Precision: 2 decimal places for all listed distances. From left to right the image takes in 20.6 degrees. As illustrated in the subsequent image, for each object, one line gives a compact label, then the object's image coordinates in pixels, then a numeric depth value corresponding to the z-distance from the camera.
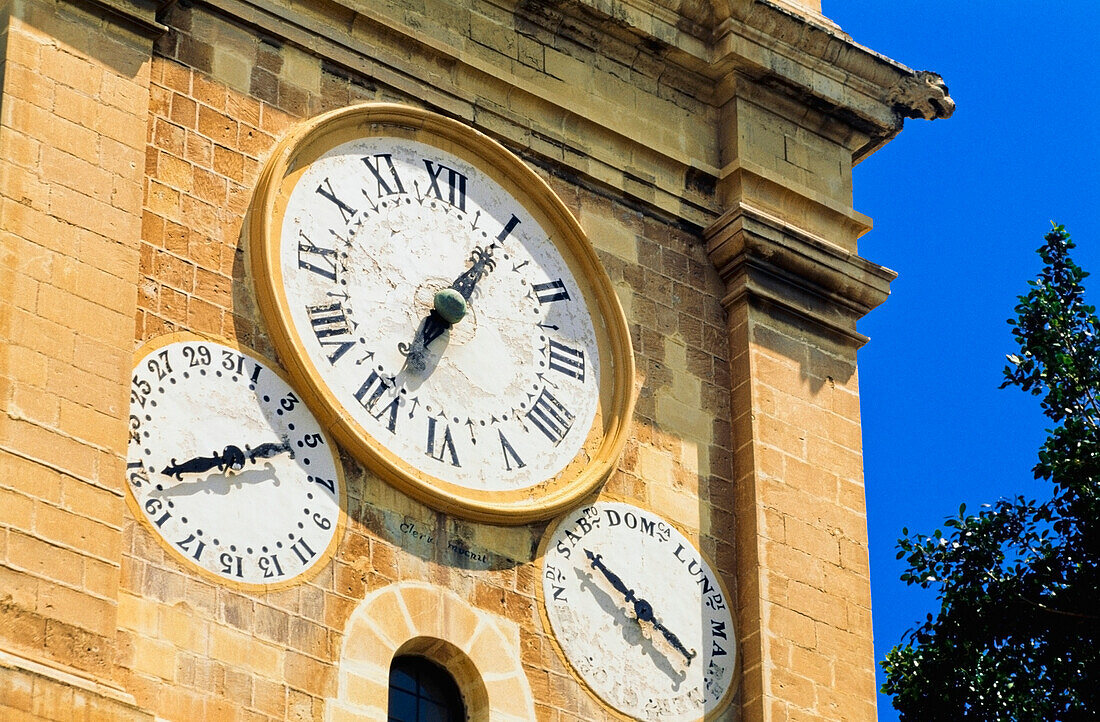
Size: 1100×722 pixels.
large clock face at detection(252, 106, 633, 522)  18.80
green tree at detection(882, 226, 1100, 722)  22.97
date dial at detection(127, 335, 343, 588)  17.47
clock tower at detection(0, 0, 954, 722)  17.19
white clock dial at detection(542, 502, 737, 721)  18.95
